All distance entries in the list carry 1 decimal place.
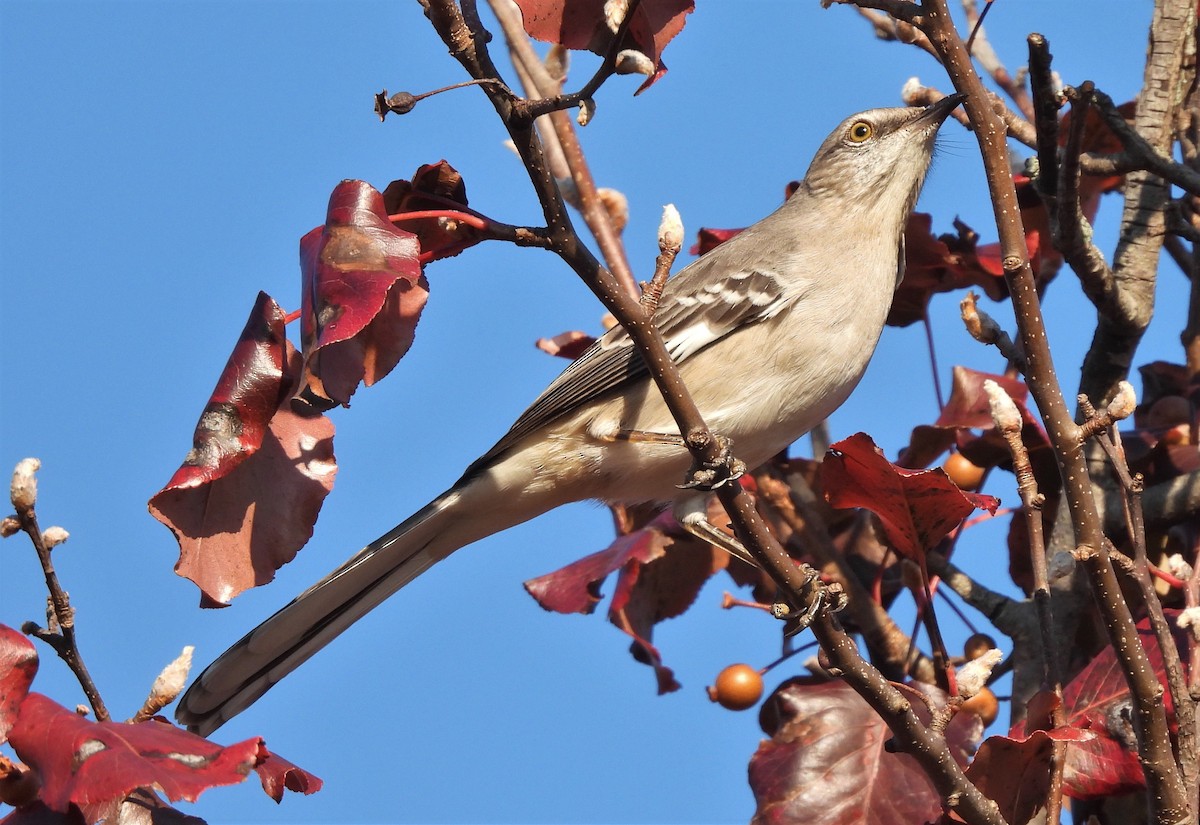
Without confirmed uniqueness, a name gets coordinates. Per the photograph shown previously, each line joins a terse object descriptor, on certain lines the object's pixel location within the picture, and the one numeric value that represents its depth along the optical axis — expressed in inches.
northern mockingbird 299.6
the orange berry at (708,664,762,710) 297.3
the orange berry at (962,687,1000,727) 260.1
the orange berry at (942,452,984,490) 301.7
